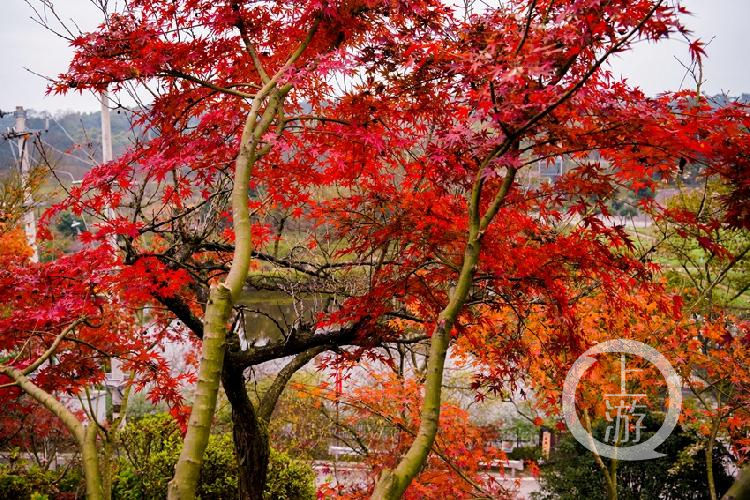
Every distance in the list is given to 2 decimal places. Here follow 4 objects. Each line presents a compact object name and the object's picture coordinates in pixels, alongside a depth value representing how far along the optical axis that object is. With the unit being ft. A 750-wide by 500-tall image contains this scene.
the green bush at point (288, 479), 20.02
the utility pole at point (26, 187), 26.52
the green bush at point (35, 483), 19.99
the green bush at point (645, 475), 25.99
